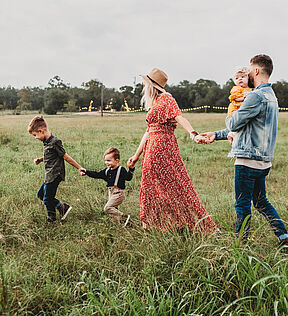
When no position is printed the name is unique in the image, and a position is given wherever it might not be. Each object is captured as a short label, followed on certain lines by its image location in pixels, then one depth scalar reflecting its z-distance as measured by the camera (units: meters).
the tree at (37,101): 77.81
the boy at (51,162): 4.02
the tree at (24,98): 77.00
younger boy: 4.06
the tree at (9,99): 85.75
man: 3.02
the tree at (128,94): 62.66
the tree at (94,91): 67.59
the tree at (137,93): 60.84
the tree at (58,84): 96.94
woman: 3.75
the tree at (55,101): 68.00
